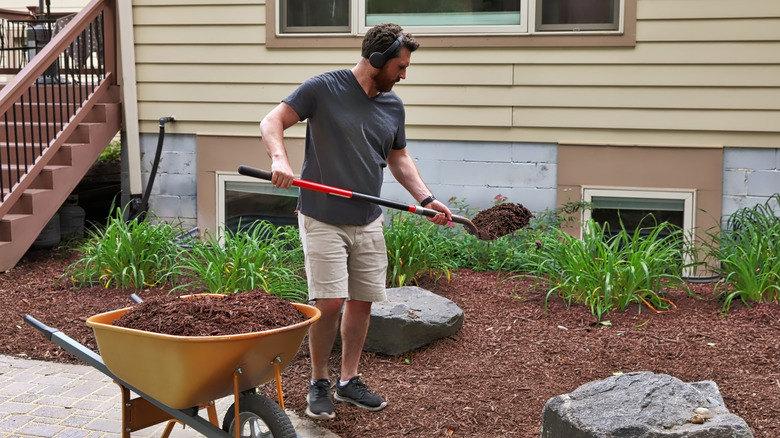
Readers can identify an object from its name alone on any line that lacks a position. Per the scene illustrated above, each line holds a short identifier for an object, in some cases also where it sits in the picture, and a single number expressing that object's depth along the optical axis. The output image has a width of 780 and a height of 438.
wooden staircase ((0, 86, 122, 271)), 6.98
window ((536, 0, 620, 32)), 6.94
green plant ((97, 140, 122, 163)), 10.83
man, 3.83
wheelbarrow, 2.90
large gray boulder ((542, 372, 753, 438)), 3.02
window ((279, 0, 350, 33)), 7.57
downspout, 7.86
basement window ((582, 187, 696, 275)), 6.89
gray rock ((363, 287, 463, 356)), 4.79
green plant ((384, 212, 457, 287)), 5.94
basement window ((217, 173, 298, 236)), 7.96
